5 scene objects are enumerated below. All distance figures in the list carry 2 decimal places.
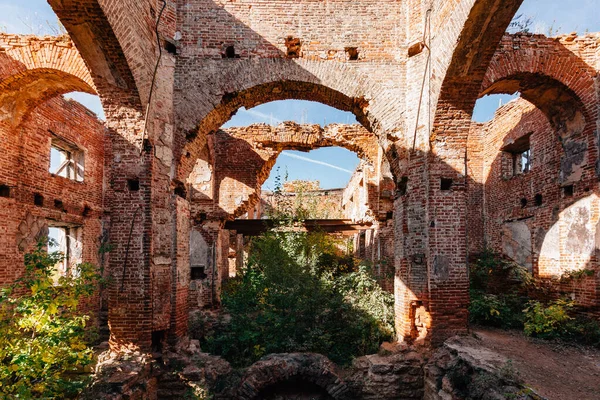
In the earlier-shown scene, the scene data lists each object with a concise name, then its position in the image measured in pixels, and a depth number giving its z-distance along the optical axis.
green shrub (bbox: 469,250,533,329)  7.23
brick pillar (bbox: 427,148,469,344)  6.04
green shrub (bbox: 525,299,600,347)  6.07
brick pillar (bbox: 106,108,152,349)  5.82
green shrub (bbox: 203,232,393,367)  6.90
